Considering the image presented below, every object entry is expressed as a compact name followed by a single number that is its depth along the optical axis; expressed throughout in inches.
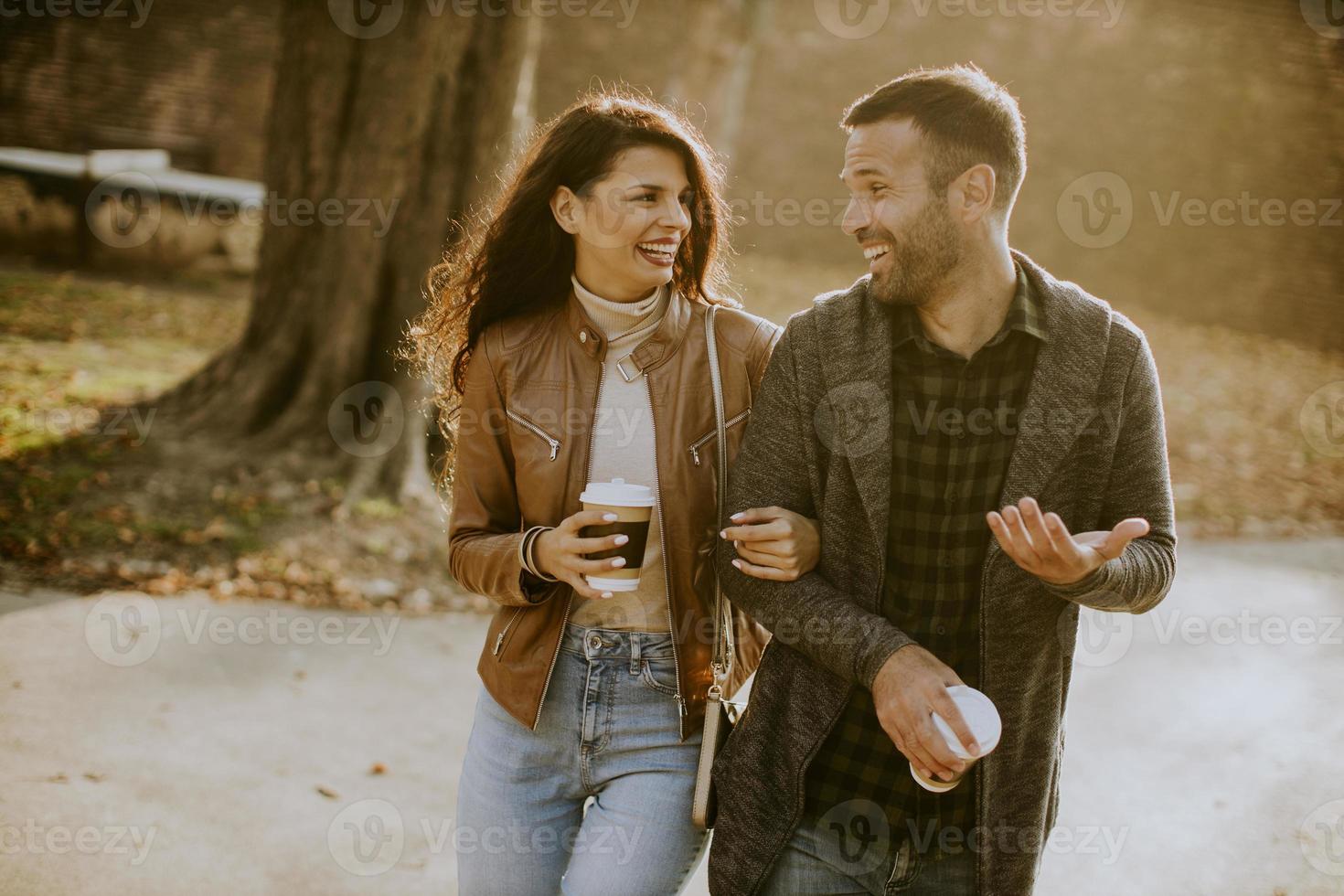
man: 89.2
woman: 96.7
